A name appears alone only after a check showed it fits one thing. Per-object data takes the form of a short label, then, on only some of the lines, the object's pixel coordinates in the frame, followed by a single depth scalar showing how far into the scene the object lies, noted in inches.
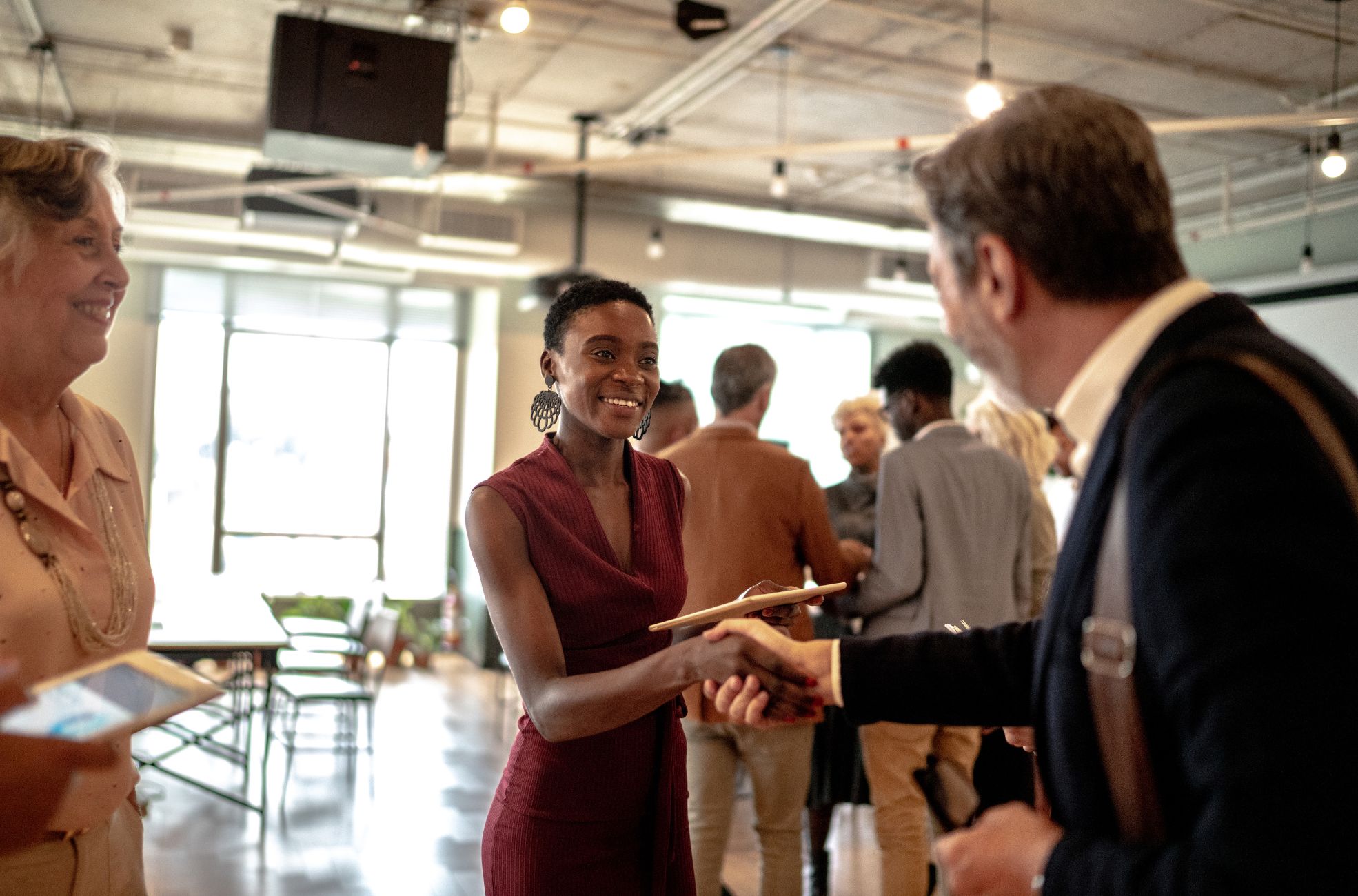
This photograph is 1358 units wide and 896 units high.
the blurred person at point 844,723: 171.0
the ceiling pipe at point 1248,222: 348.8
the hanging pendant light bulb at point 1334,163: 249.4
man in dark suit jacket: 30.8
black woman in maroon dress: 72.6
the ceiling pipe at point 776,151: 211.0
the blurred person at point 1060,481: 167.3
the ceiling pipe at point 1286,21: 253.0
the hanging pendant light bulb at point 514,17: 183.8
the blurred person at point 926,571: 137.9
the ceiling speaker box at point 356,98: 217.0
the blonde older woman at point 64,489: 59.2
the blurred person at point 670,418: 189.9
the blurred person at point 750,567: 127.1
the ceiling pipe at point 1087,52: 256.8
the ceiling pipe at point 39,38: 261.7
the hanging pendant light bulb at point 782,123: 280.8
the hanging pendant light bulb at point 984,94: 197.2
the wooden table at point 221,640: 193.9
